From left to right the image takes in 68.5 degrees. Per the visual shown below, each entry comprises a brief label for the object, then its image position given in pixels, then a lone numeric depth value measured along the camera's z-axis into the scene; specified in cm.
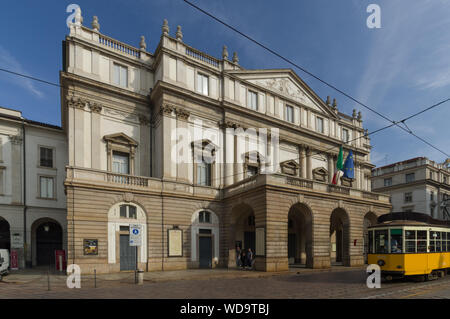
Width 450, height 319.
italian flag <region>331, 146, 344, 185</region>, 3171
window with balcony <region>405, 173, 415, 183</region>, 5753
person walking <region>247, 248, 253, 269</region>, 2464
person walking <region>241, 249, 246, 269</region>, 2495
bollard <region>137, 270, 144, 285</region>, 1691
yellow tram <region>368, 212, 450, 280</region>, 1641
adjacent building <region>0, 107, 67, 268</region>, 3047
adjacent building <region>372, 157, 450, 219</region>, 5556
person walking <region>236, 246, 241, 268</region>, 2596
